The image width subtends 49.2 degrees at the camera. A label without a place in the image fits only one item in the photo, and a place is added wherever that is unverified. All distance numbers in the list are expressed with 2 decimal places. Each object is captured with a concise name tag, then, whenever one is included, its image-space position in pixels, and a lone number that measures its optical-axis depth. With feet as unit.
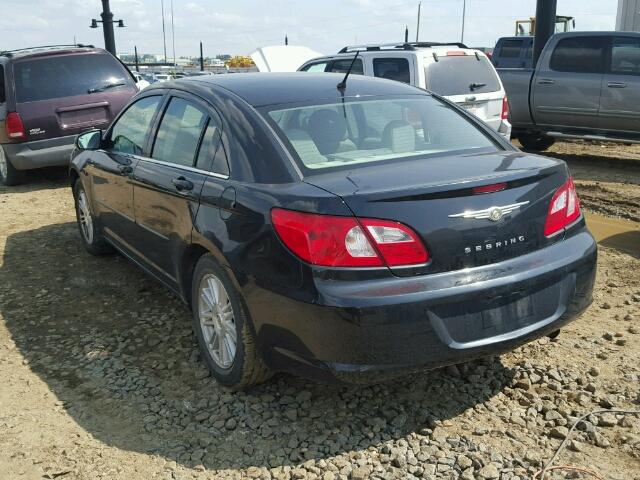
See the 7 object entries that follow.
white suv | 27.20
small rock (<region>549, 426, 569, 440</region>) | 10.26
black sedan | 9.34
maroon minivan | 29.04
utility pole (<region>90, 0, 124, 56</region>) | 60.13
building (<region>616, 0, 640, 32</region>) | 69.92
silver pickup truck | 32.48
